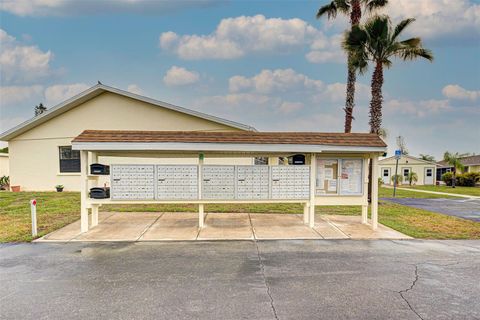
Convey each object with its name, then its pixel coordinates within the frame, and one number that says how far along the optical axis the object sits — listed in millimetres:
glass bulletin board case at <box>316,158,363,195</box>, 8758
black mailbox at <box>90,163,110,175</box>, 8047
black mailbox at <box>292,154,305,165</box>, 8734
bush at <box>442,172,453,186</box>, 33938
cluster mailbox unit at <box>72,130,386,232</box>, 7855
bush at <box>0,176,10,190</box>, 21964
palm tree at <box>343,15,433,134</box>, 13180
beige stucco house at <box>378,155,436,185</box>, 36656
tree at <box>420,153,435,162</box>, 48912
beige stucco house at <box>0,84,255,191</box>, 15914
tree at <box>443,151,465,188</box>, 33969
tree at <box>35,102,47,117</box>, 43688
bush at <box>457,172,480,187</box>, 33031
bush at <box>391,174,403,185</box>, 35875
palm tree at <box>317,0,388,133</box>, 14992
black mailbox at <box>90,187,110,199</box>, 8016
